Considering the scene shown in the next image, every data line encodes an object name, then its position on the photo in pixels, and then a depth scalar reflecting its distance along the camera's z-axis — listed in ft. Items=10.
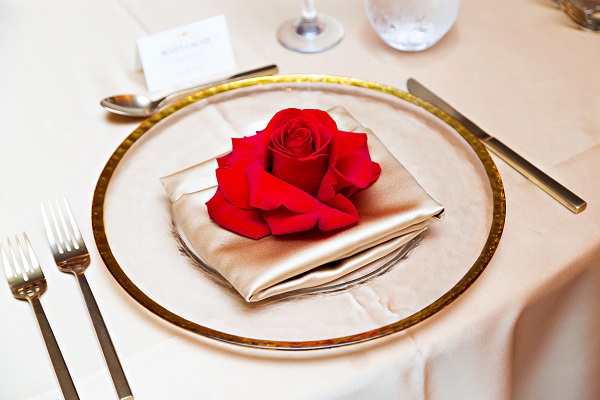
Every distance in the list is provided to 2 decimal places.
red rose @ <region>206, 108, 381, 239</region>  2.03
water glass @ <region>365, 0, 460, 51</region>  3.02
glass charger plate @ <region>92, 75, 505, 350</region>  1.95
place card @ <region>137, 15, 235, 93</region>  3.05
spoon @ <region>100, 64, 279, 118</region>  2.85
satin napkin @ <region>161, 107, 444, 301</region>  2.01
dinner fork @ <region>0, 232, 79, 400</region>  2.02
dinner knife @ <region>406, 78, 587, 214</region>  2.40
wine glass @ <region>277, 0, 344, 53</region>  3.22
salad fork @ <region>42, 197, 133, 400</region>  1.97
